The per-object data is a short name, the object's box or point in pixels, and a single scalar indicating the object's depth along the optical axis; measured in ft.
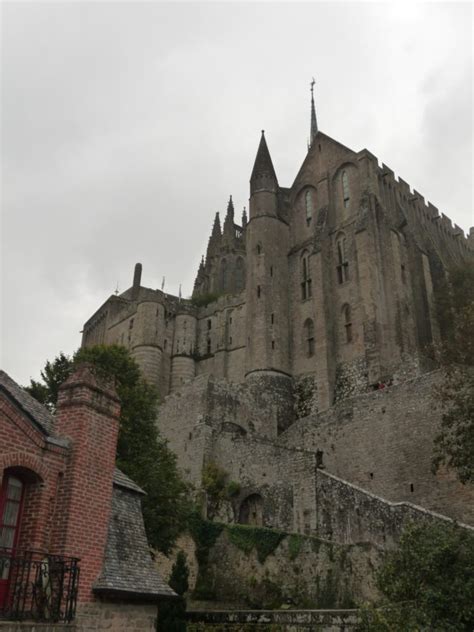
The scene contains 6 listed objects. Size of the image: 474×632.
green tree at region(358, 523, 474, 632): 42.16
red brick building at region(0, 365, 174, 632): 34.88
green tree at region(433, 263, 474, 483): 62.95
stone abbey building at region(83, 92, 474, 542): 94.12
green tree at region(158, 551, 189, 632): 61.05
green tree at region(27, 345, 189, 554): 79.87
